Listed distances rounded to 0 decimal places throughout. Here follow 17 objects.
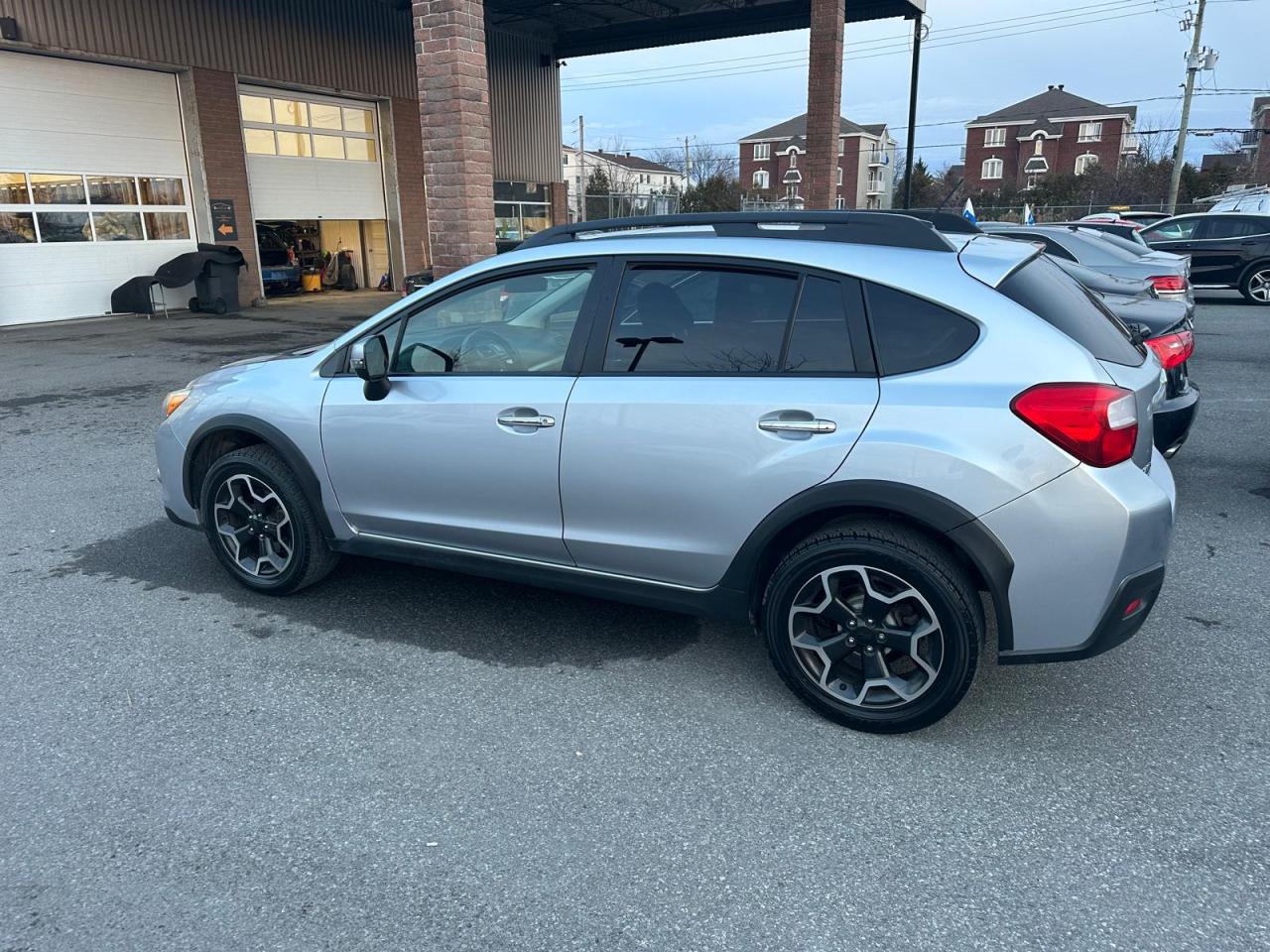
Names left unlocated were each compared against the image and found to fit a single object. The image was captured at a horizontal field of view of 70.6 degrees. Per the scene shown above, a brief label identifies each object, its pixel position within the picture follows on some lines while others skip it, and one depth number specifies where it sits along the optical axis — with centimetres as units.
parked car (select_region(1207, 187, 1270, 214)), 1994
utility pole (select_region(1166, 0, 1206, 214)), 3700
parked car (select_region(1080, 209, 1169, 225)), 2505
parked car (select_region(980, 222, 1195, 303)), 836
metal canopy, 1925
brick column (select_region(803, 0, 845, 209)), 1555
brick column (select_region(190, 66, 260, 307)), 1819
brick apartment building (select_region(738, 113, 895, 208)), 7881
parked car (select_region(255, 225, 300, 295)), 2303
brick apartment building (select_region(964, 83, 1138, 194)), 7006
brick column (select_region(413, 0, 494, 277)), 920
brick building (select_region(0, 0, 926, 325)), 1584
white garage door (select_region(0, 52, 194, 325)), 1583
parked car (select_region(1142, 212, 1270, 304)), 1645
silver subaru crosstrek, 287
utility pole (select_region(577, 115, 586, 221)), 5877
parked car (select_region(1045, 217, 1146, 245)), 1605
